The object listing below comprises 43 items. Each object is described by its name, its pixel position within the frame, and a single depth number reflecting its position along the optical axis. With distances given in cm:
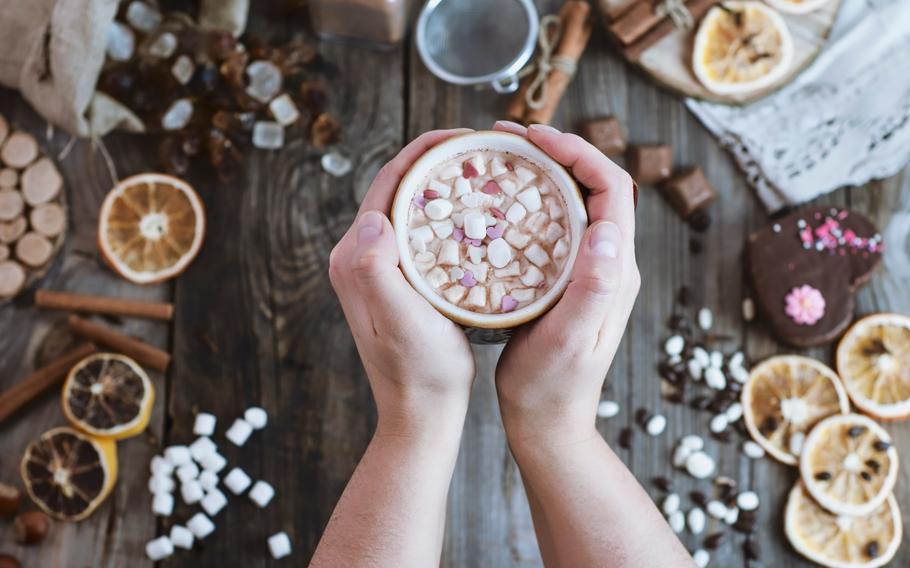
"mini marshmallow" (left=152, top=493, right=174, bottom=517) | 137
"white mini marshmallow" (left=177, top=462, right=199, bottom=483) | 138
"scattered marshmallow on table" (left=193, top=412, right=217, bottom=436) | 139
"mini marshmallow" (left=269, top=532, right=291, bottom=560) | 136
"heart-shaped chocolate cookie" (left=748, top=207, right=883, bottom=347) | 139
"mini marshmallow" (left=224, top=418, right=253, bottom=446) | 139
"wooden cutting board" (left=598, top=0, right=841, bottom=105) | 143
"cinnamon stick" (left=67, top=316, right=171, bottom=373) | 140
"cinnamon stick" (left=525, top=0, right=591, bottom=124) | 142
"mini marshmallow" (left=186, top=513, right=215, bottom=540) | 136
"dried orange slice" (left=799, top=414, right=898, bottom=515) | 137
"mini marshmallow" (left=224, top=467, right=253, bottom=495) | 138
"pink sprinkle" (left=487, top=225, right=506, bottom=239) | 92
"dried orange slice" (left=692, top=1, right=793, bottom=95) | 141
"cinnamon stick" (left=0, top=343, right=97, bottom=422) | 138
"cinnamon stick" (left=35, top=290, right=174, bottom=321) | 141
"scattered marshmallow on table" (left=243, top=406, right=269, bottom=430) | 139
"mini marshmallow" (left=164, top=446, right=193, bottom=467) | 138
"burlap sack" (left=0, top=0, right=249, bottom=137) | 133
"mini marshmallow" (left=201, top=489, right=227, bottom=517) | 137
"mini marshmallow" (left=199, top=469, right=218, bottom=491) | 138
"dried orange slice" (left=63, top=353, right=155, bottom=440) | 134
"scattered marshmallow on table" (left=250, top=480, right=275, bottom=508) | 137
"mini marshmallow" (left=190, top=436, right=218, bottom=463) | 138
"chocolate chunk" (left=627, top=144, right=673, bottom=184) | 142
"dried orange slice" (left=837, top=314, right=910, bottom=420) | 139
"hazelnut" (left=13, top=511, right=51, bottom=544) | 135
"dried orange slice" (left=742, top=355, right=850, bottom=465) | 139
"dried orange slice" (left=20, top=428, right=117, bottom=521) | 135
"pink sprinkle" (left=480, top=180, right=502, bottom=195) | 94
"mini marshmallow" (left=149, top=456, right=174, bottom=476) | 137
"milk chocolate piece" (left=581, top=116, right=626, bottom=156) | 141
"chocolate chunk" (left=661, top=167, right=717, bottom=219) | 141
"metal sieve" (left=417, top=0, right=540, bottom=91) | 138
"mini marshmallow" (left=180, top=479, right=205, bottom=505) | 137
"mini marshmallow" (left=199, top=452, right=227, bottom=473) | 138
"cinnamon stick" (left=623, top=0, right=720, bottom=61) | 142
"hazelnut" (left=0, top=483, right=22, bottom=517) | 136
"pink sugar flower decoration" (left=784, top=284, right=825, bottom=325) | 139
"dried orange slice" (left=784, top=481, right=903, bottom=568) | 136
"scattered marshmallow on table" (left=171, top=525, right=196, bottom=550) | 136
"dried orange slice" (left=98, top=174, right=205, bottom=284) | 141
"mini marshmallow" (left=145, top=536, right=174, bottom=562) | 136
